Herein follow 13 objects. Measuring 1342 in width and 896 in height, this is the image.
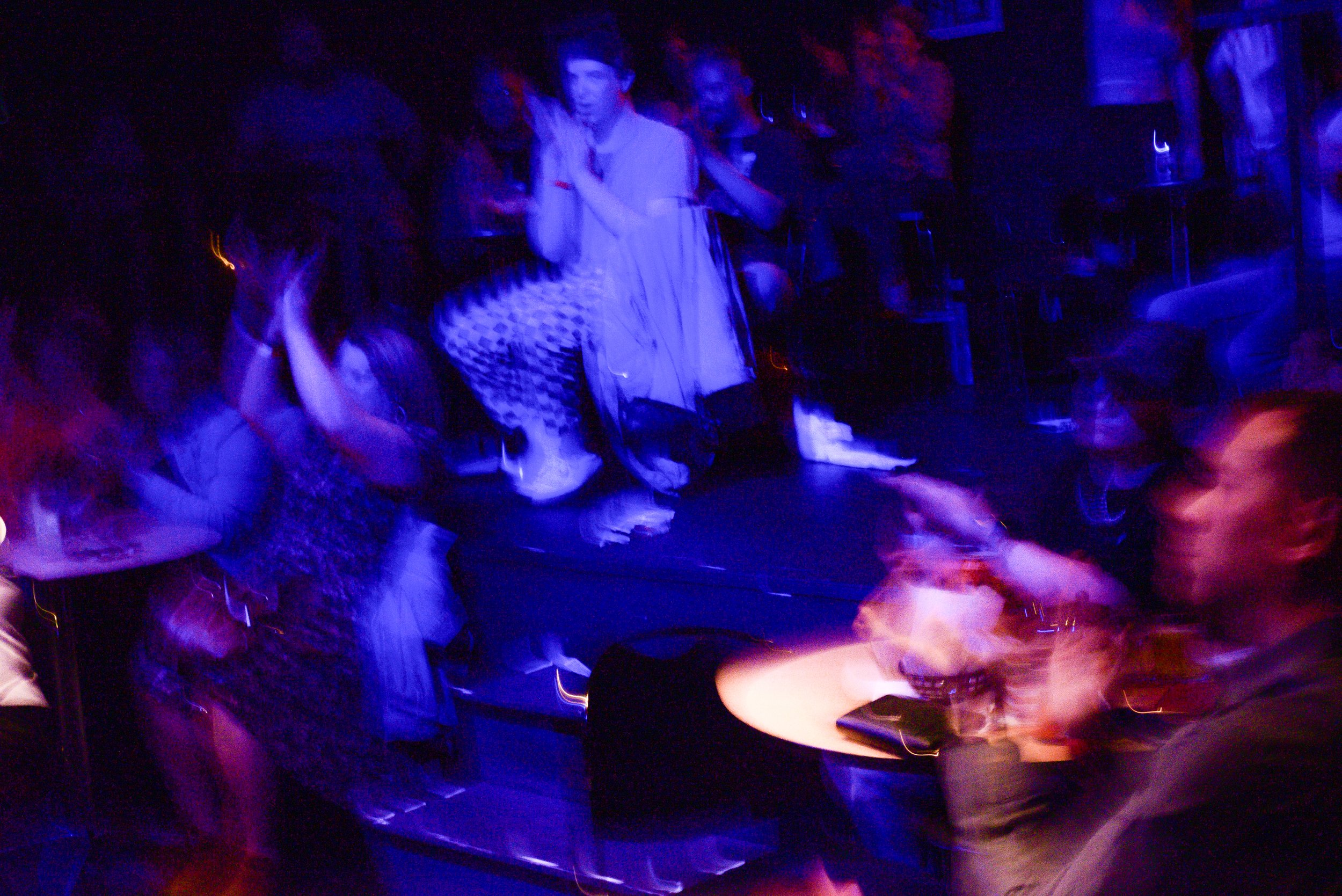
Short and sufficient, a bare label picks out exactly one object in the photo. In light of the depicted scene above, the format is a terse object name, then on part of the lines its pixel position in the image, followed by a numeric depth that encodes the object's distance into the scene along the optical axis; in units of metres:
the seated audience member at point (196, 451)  3.26
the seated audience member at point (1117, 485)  2.42
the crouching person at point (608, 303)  3.62
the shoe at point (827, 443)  3.69
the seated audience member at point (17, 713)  3.18
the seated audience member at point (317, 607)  3.14
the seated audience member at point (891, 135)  3.62
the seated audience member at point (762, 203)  3.79
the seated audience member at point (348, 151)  4.19
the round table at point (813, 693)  1.58
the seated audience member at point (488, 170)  4.27
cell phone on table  1.49
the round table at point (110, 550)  3.10
